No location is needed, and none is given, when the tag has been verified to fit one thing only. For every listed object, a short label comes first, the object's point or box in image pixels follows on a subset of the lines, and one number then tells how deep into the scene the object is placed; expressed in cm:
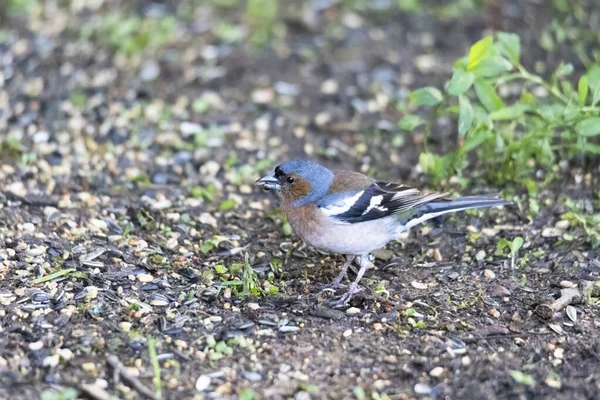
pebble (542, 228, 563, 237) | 1048
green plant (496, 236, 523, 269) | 1004
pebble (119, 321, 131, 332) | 830
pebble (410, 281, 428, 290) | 959
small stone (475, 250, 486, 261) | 1015
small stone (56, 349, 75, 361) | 774
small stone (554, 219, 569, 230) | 1057
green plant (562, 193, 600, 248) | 1023
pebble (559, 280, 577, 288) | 940
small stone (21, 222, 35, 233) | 1002
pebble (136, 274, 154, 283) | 933
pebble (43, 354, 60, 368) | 764
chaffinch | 945
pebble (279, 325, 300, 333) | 854
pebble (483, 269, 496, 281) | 973
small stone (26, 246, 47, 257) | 949
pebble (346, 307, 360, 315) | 898
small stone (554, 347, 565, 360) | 811
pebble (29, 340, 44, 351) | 783
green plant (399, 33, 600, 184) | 996
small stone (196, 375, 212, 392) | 750
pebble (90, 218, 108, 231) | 1043
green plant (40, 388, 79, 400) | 705
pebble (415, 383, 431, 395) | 757
